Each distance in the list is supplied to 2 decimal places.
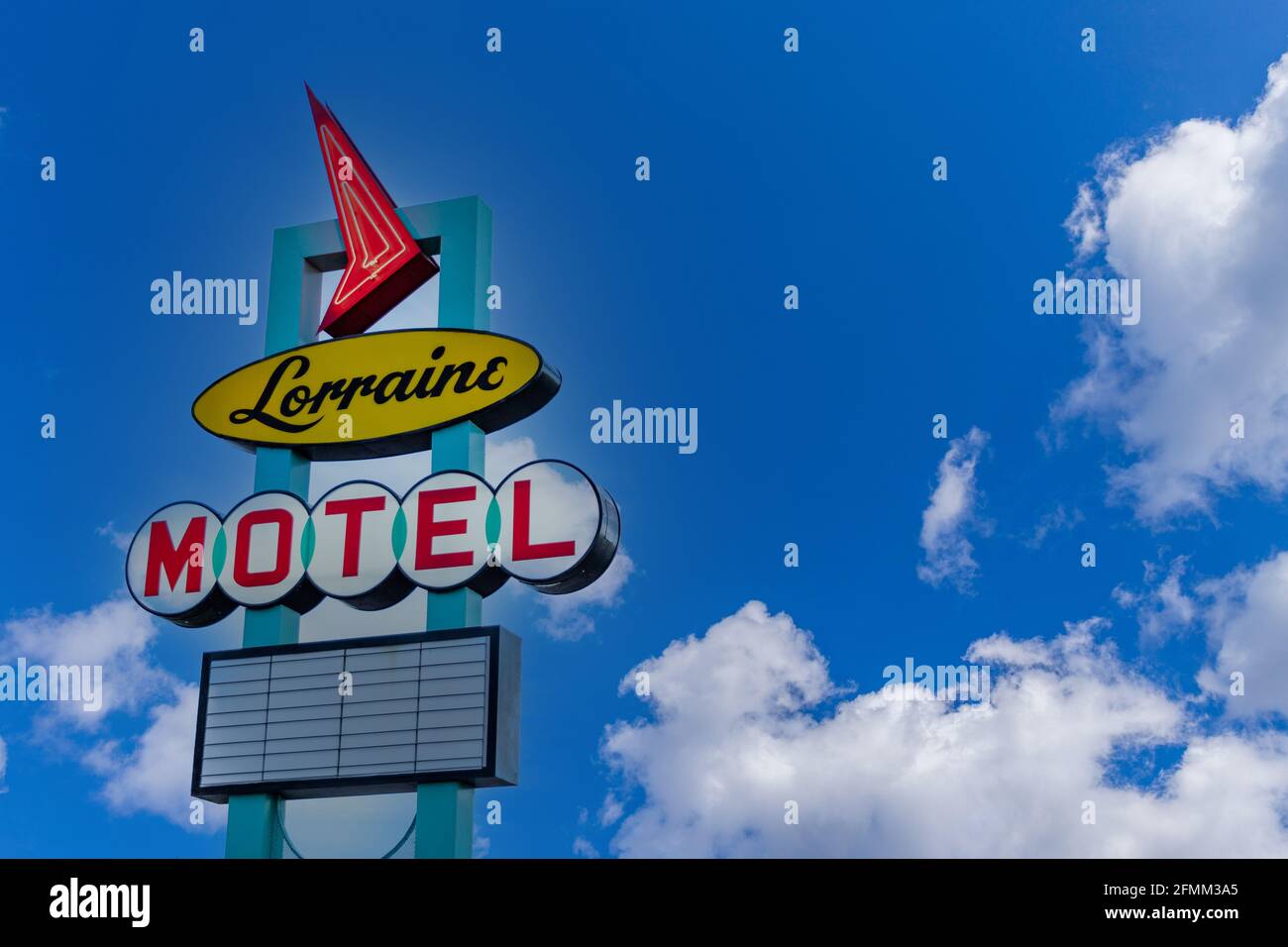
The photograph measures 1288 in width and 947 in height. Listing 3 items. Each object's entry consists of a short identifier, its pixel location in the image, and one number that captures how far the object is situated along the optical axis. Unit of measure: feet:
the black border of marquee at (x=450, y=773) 49.37
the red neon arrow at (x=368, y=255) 57.72
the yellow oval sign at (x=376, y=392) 54.24
